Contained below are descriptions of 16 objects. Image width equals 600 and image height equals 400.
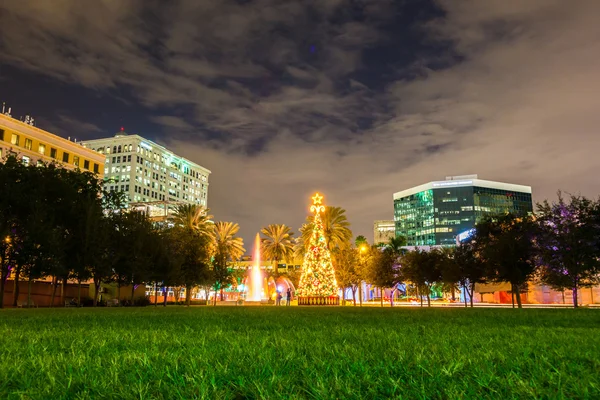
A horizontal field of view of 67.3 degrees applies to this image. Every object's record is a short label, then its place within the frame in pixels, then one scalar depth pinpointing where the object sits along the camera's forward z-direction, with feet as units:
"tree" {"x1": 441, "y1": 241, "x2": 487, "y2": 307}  154.30
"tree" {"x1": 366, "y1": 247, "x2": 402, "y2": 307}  198.29
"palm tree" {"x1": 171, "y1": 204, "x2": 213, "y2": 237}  233.70
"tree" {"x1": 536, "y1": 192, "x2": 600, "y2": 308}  117.70
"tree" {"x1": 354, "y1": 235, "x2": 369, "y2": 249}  359.13
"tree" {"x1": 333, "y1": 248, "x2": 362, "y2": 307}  215.31
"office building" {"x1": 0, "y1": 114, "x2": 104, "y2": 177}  253.44
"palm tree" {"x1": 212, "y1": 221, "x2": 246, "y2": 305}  216.13
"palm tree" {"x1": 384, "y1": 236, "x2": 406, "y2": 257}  205.98
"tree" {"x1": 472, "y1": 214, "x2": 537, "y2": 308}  133.08
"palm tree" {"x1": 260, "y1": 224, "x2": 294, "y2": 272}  275.39
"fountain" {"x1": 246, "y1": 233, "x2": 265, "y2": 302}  280.10
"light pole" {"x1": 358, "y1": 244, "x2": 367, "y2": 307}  219.00
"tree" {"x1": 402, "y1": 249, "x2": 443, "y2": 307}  182.09
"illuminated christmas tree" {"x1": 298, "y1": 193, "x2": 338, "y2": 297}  145.28
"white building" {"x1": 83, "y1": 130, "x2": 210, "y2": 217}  580.71
